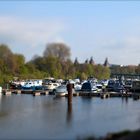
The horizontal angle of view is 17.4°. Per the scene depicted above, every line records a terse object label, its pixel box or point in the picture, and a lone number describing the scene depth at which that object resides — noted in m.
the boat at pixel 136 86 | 87.21
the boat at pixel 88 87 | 84.74
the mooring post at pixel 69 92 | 61.88
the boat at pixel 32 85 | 95.67
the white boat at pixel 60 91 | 77.87
